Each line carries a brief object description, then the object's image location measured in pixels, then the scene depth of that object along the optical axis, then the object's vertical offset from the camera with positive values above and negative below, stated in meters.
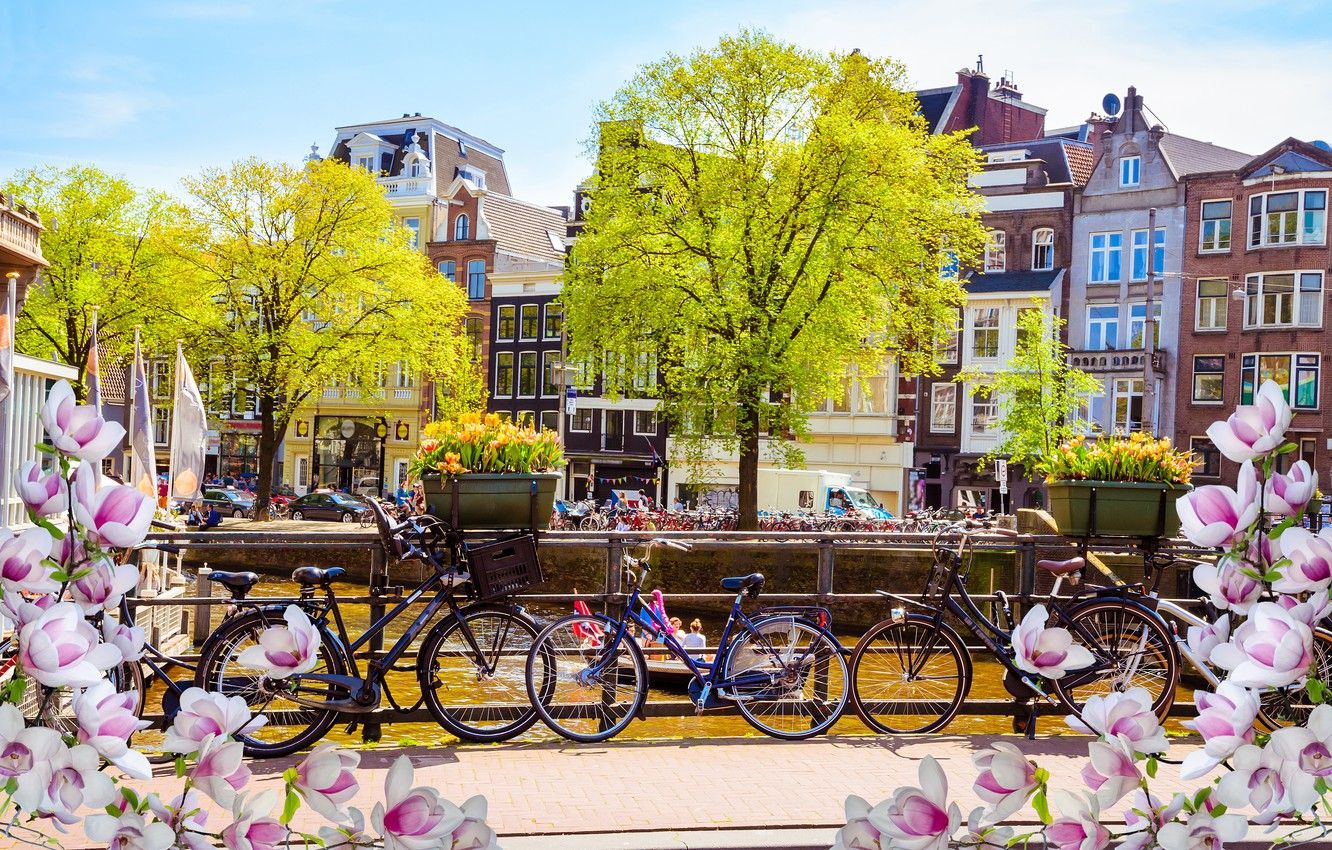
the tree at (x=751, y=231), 22.03 +2.71
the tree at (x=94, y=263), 30.41 +2.57
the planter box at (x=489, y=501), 6.08 -0.51
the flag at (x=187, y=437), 13.45 -0.59
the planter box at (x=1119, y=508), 6.91 -0.52
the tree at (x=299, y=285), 30.31 +2.18
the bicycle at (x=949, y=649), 6.38 -1.17
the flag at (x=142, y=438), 11.88 -0.56
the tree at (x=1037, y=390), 31.30 +0.31
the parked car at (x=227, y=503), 37.12 -3.41
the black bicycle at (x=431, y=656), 5.62 -1.17
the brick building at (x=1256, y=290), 36.06 +3.22
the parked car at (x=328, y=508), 34.91 -3.26
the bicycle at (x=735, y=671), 6.24 -1.29
